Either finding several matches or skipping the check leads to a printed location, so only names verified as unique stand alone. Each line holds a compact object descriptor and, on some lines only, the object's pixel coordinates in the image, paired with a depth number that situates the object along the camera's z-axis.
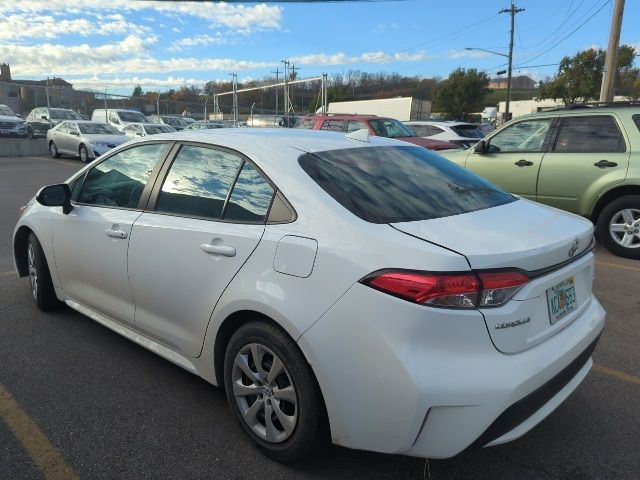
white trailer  40.47
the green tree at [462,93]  62.53
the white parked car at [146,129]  21.27
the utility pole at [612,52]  13.80
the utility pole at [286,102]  32.58
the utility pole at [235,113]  30.78
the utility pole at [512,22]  49.12
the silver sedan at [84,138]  17.81
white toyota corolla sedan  2.06
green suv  6.46
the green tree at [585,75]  45.97
